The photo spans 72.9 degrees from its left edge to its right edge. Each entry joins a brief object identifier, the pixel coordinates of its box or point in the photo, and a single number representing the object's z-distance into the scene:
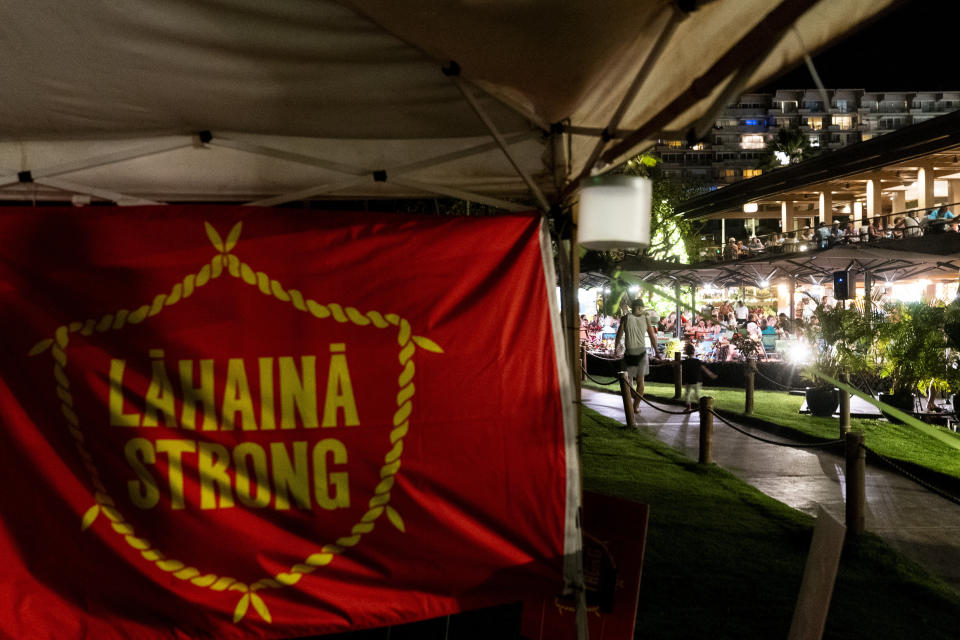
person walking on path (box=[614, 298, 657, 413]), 11.15
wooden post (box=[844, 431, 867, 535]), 5.39
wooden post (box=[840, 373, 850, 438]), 9.41
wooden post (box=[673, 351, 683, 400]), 13.97
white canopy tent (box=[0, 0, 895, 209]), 2.22
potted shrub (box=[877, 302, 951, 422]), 9.20
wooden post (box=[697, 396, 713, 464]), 7.78
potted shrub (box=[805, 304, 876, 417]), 10.55
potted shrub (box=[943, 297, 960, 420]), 8.48
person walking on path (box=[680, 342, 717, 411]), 12.02
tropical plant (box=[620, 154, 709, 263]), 11.21
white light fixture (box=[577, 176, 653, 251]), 2.80
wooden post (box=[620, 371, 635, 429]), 9.98
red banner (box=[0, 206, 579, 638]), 2.74
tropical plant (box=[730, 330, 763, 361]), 16.08
